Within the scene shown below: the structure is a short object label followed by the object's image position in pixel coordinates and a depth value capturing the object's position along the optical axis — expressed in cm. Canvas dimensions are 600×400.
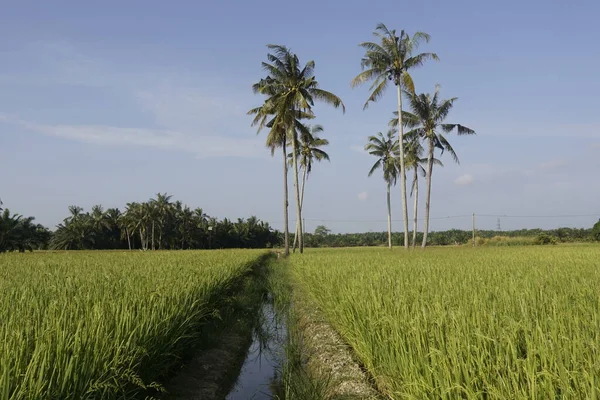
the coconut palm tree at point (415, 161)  3338
